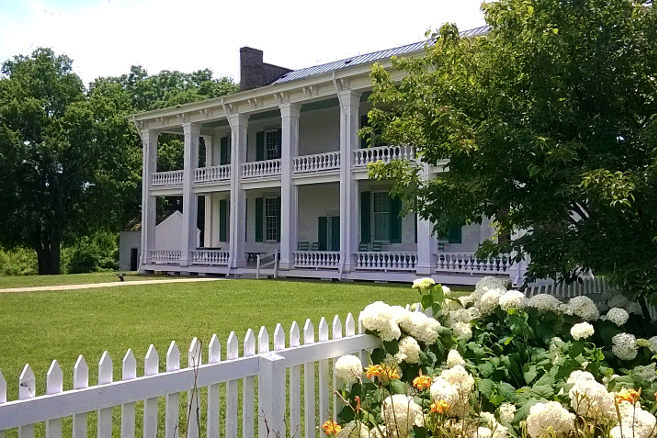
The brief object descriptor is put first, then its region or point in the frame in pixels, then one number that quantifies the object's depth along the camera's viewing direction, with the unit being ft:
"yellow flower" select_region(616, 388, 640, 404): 8.26
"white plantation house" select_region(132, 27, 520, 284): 63.26
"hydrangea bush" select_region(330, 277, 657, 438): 10.32
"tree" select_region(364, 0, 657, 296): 15.07
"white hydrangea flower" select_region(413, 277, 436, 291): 15.60
